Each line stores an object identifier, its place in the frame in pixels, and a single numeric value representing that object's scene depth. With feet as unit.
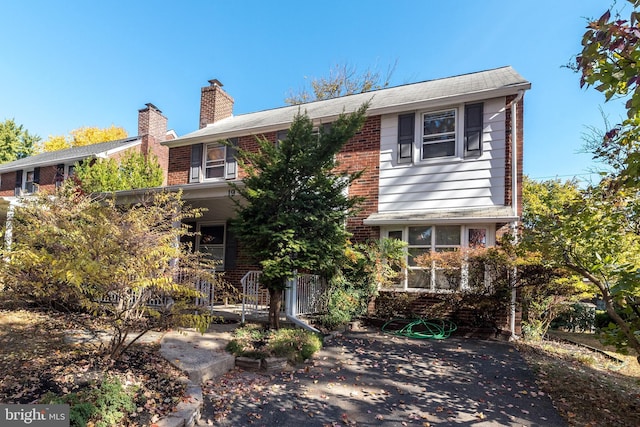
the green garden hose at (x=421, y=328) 27.04
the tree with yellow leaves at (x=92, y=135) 110.73
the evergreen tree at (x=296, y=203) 21.97
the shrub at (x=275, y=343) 18.98
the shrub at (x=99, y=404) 9.91
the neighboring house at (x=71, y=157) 61.98
